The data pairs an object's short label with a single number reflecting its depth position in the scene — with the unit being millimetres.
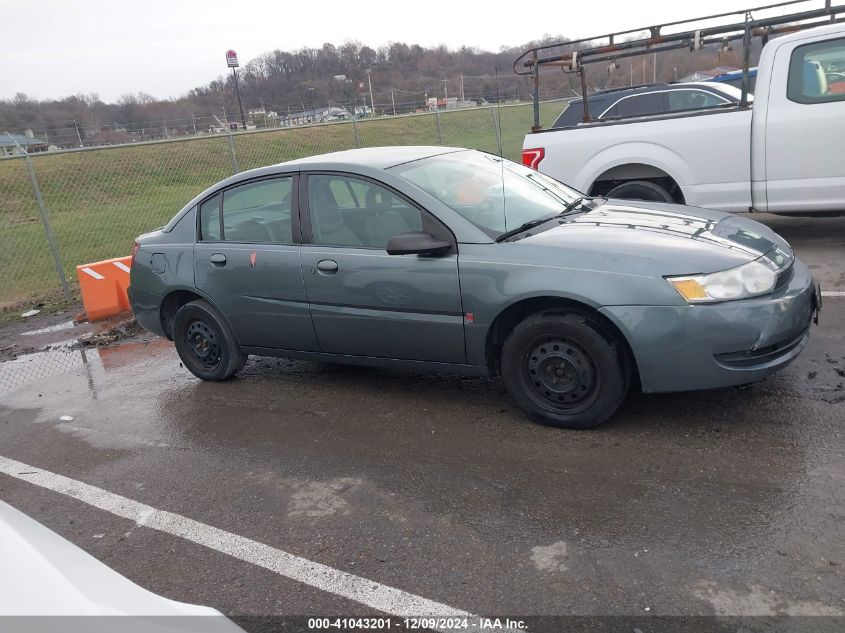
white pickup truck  6336
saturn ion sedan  3578
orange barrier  7715
